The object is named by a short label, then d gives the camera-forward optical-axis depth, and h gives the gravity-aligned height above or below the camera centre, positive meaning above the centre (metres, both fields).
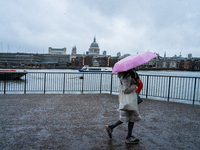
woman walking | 3.26 -0.59
